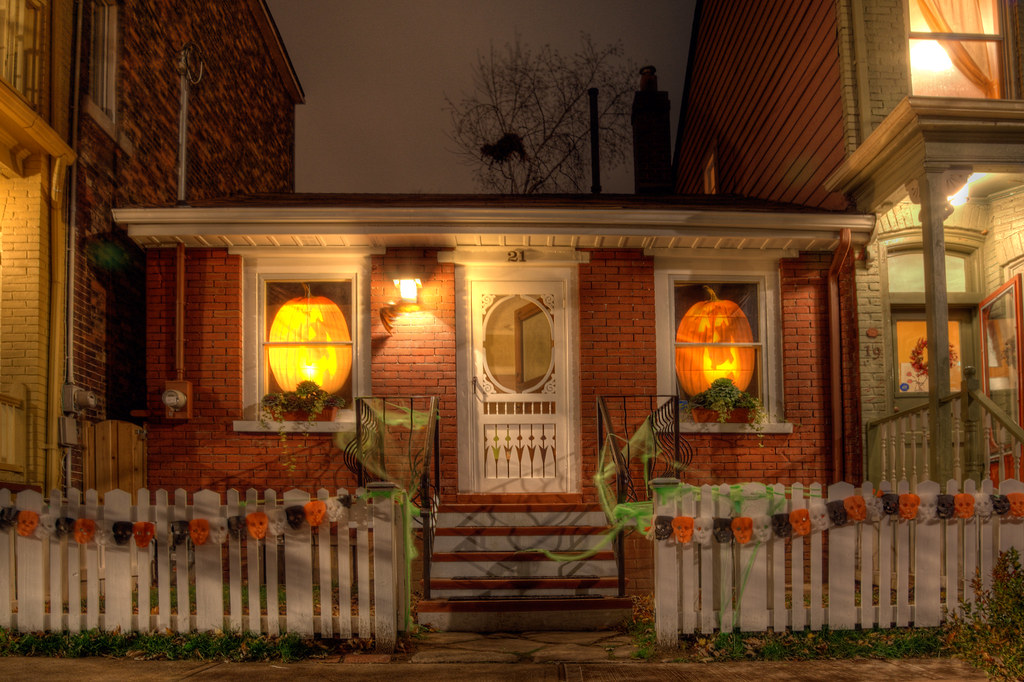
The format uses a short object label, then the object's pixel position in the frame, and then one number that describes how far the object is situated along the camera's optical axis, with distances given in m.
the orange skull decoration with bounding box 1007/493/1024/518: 6.17
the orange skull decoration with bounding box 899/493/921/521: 6.08
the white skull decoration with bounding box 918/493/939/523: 6.15
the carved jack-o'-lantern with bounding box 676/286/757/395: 9.45
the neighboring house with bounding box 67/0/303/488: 8.72
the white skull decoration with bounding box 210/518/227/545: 6.12
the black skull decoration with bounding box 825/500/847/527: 6.03
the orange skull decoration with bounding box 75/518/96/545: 6.13
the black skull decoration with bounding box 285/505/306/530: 6.06
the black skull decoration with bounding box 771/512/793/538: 5.98
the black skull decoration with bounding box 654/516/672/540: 5.90
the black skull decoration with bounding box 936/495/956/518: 6.12
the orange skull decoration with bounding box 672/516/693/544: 5.87
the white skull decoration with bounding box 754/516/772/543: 5.99
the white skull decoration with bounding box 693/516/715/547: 5.93
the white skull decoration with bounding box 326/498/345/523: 6.05
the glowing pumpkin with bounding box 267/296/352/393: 9.29
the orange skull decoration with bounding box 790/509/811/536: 5.97
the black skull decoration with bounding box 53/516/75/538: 6.18
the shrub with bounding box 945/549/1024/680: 4.82
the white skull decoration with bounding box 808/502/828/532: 6.04
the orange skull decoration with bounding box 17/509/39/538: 6.17
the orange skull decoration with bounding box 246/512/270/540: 6.07
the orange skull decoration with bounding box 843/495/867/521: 6.03
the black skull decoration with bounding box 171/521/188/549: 6.15
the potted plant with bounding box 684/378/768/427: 9.09
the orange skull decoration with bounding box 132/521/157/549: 6.10
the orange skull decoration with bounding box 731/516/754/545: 5.93
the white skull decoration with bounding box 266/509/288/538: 6.11
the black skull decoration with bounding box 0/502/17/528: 6.21
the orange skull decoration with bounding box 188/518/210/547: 6.05
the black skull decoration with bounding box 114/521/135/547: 6.11
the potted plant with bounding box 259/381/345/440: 8.98
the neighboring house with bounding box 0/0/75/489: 7.96
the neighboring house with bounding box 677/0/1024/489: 8.06
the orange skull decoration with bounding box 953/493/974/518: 6.11
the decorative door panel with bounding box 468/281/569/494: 9.16
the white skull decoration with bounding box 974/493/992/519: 6.18
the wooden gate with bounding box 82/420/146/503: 8.59
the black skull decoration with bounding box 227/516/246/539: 6.12
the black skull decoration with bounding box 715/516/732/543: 5.94
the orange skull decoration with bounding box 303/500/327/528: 6.02
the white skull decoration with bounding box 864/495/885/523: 6.07
